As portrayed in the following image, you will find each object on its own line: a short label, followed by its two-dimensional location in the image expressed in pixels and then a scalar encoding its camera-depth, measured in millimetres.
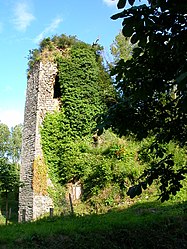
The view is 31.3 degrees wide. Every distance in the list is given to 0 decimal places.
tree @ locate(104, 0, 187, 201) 2223
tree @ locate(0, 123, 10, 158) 49094
